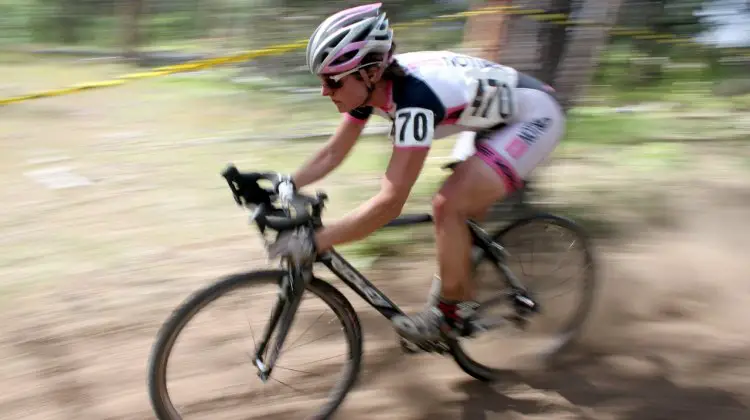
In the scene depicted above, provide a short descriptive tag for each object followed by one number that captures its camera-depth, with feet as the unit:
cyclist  8.58
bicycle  8.40
